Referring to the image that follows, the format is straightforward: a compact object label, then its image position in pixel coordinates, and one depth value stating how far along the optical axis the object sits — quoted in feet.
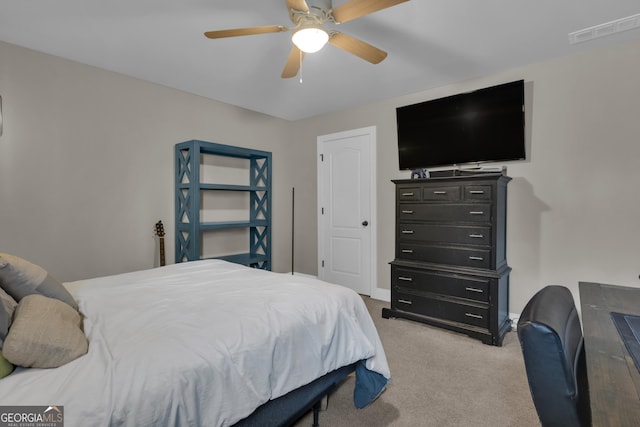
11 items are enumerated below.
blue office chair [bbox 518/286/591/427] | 2.29
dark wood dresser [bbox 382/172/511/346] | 9.17
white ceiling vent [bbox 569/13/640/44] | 7.34
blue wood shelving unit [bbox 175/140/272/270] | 11.23
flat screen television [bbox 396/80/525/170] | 9.87
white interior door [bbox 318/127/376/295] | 13.53
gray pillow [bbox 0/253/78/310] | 4.19
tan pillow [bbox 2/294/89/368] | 3.12
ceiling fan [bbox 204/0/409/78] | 5.61
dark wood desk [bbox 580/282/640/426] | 2.05
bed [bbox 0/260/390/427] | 3.01
